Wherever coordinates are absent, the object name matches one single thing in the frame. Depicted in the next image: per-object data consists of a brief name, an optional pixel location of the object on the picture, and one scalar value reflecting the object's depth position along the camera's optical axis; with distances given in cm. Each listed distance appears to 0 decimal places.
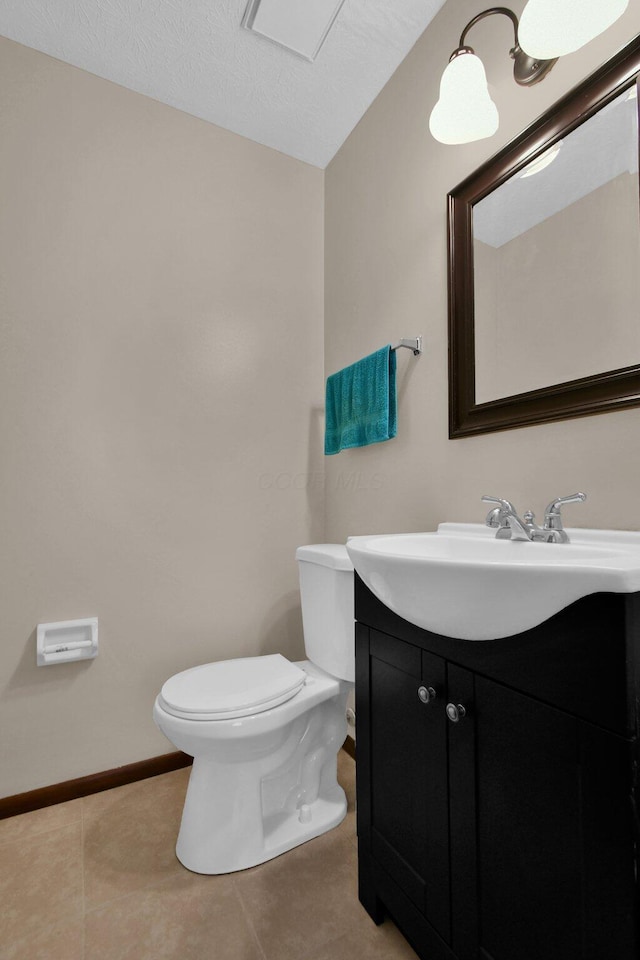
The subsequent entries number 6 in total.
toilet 119
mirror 95
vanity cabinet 58
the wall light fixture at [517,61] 91
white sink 57
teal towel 156
